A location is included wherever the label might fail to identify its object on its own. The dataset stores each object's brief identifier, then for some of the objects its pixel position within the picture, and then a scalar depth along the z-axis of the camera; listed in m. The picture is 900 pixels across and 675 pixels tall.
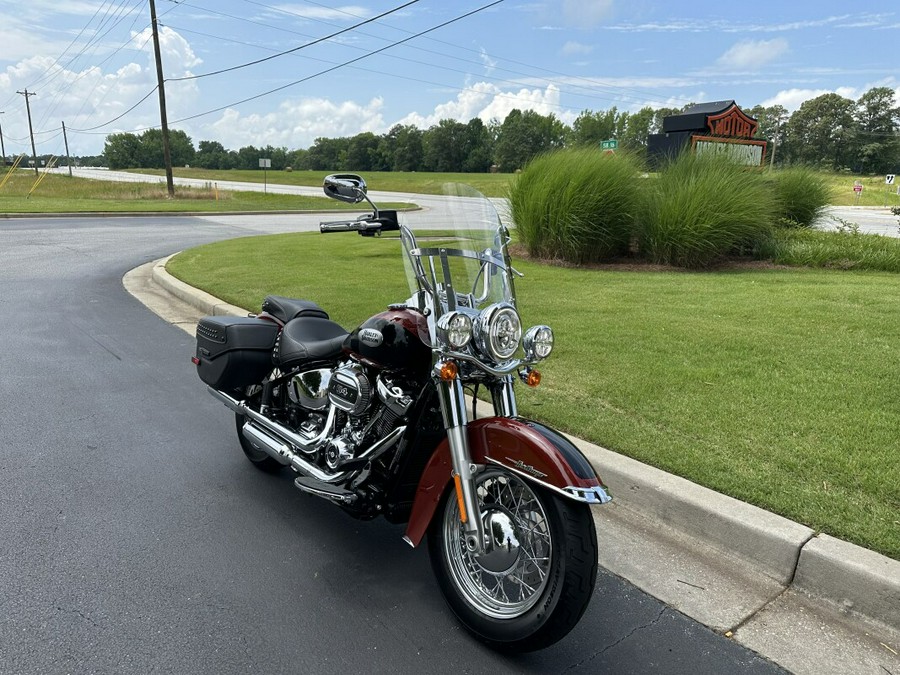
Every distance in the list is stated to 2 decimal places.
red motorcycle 2.31
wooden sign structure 14.18
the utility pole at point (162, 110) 31.44
